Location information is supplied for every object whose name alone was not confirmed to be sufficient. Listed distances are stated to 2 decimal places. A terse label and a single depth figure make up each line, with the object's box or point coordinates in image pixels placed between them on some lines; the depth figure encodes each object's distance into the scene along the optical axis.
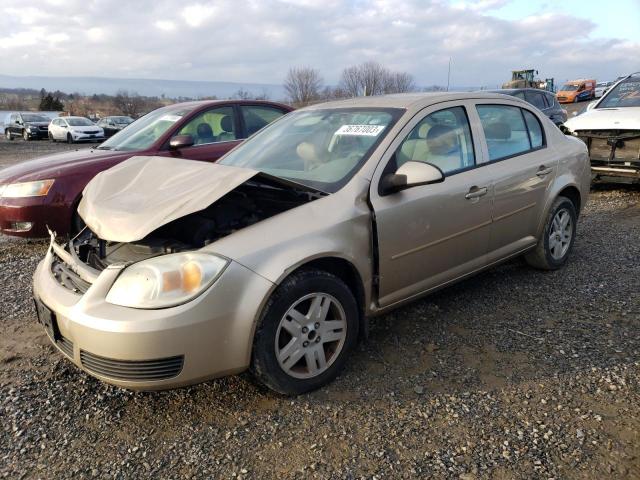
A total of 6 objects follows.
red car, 4.96
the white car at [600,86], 45.72
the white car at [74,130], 24.88
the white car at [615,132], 7.21
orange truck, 41.81
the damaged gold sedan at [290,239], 2.30
